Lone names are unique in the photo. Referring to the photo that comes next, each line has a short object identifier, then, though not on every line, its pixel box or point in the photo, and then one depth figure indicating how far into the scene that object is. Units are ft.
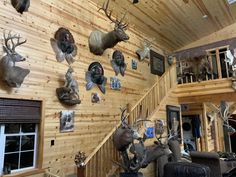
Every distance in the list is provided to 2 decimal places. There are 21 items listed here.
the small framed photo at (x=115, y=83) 16.30
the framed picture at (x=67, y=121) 12.09
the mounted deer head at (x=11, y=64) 9.40
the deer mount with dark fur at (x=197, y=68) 19.97
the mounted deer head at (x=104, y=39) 14.18
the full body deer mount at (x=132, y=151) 8.91
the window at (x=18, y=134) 9.50
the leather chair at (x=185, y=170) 7.38
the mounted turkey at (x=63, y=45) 12.32
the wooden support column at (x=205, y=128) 24.98
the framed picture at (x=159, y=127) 16.73
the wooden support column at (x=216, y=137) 26.81
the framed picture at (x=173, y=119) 18.93
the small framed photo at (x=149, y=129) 15.60
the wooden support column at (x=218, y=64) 19.07
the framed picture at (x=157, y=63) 22.10
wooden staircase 11.49
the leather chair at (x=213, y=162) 11.53
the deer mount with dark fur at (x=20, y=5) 10.44
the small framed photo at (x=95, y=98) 14.36
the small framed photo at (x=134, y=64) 19.06
